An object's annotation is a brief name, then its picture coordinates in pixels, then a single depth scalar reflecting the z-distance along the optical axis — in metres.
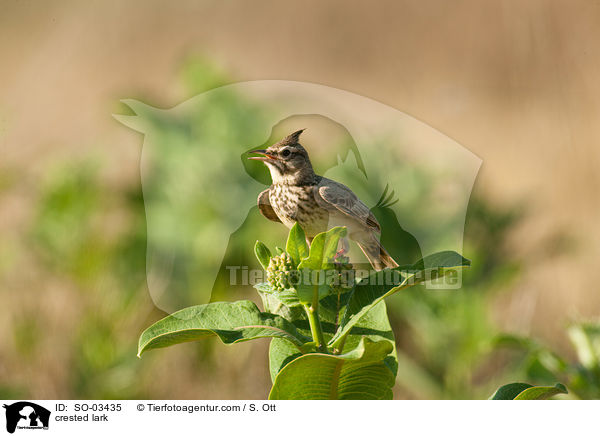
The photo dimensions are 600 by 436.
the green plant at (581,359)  10.79
